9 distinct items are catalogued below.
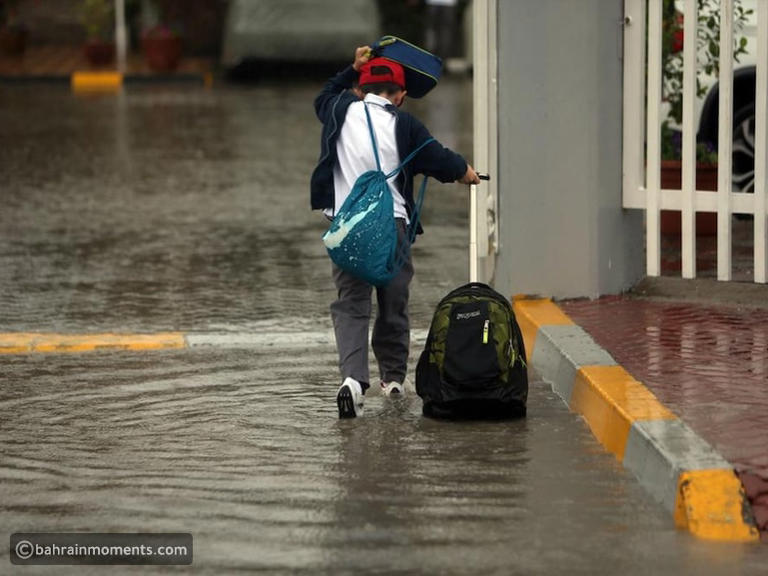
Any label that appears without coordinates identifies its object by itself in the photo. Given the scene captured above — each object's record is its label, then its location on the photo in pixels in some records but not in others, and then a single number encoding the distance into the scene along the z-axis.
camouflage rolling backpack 13.09
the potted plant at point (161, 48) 56.12
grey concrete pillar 16.56
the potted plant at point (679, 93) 20.47
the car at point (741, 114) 21.64
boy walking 13.52
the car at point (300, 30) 52.81
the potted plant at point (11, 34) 60.22
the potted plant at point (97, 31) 57.53
